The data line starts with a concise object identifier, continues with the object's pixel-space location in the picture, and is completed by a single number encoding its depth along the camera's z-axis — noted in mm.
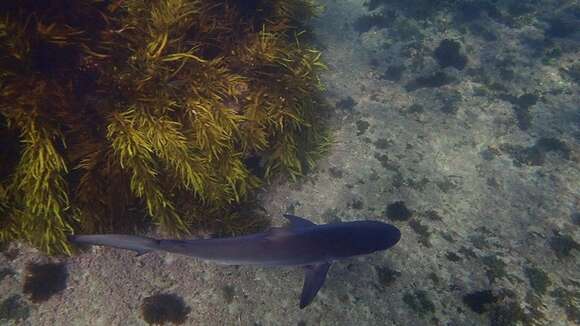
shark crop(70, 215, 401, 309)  3076
